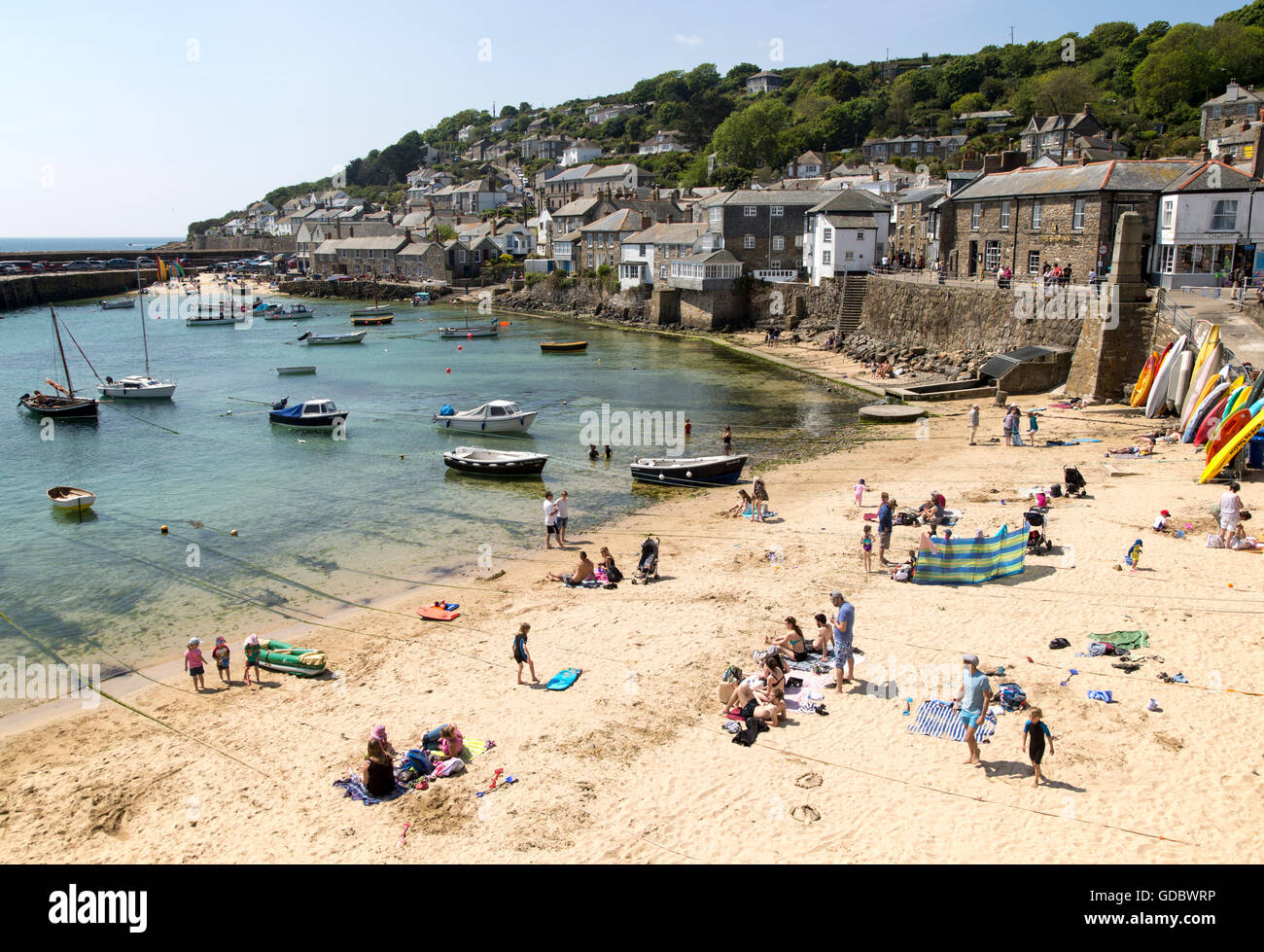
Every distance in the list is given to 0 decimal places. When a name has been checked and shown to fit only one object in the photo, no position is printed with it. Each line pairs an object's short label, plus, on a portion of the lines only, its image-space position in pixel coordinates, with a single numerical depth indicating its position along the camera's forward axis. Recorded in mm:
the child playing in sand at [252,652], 16484
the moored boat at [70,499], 27672
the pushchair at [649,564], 19723
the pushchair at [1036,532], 18578
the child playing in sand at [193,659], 15977
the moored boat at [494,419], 37938
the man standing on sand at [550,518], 23297
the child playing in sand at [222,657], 16188
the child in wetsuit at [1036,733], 10703
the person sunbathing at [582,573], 20031
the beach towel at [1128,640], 14180
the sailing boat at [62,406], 42750
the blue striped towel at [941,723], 12164
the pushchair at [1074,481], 22150
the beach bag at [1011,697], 12820
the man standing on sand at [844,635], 13874
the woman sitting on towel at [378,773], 11766
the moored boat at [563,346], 64562
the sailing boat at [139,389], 48625
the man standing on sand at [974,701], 11398
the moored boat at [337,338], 74125
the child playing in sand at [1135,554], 16938
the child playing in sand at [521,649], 14875
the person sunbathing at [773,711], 12938
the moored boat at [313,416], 39906
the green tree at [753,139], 120062
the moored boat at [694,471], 28375
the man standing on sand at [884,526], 18938
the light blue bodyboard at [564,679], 14742
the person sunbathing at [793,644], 14758
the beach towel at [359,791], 11797
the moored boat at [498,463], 30859
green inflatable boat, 16344
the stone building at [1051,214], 40031
